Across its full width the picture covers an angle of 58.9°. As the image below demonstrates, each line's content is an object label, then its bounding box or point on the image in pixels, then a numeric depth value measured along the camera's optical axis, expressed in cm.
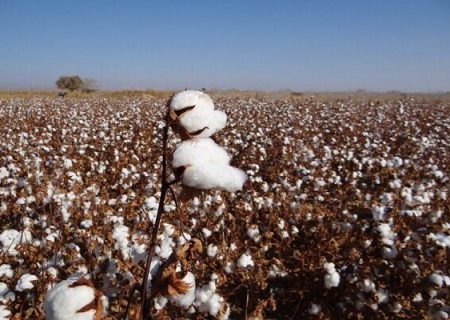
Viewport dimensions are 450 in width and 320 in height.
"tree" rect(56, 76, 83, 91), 5403
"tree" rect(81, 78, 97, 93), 5400
